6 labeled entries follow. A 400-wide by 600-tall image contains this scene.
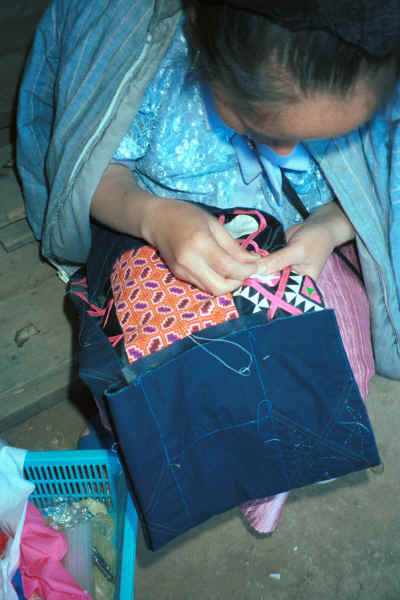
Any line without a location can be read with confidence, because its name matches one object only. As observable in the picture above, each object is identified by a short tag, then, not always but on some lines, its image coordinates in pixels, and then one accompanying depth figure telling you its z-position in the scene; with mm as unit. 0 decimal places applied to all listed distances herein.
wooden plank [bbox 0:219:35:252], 1257
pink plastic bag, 880
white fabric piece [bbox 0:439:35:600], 831
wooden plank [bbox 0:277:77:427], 1138
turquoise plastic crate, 942
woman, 742
